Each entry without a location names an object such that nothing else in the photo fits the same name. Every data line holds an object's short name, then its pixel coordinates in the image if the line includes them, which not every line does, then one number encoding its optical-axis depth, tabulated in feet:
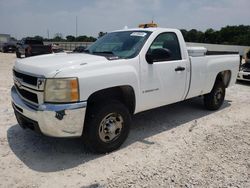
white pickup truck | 8.21
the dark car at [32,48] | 48.52
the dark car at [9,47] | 76.45
